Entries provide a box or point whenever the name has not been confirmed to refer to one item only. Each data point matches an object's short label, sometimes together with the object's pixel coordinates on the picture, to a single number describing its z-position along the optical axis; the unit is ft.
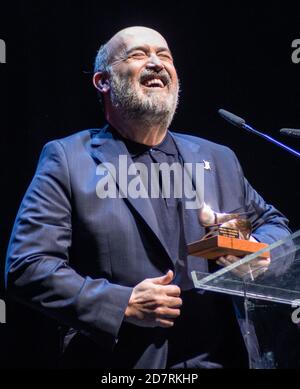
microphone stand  16.72
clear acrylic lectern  12.88
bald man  14.89
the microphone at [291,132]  15.87
